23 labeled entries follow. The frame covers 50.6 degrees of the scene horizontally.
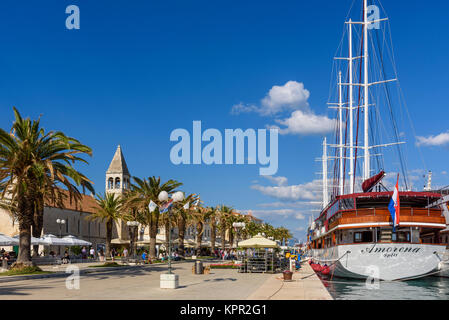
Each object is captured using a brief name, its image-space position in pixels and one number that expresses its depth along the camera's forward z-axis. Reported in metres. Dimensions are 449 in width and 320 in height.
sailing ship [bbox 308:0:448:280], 28.09
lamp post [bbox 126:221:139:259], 56.28
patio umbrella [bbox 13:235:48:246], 43.89
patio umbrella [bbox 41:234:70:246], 47.11
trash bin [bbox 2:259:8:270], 33.38
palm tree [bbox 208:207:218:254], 80.81
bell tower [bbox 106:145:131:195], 94.94
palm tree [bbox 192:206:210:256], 68.05
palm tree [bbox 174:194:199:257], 63.29
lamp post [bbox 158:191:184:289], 20.72
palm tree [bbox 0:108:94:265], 27.75
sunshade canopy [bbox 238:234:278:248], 34.41
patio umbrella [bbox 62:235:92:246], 49.12
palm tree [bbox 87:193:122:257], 56.19
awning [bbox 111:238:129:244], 72.91
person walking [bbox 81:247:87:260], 55.42
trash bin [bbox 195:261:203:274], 32.34
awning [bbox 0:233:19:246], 39.79
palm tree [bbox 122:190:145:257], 52.66
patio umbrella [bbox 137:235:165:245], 66.89
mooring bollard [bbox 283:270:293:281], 25.92
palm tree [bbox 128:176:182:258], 52.84
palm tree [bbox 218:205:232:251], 87.02
